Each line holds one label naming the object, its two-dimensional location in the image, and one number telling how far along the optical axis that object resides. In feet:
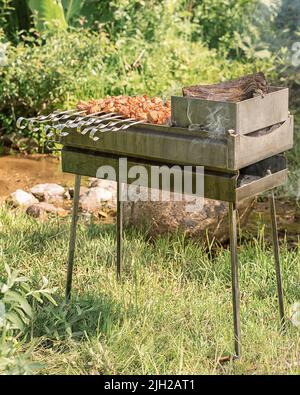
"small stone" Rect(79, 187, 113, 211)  21.85
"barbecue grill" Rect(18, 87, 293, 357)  12.41
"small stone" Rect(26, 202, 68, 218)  20.59
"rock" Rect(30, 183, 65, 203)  22.54
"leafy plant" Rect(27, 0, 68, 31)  27.48
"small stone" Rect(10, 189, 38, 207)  21.77
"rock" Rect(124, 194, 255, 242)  18.34
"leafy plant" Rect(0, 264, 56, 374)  11.90
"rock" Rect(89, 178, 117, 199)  23.09
